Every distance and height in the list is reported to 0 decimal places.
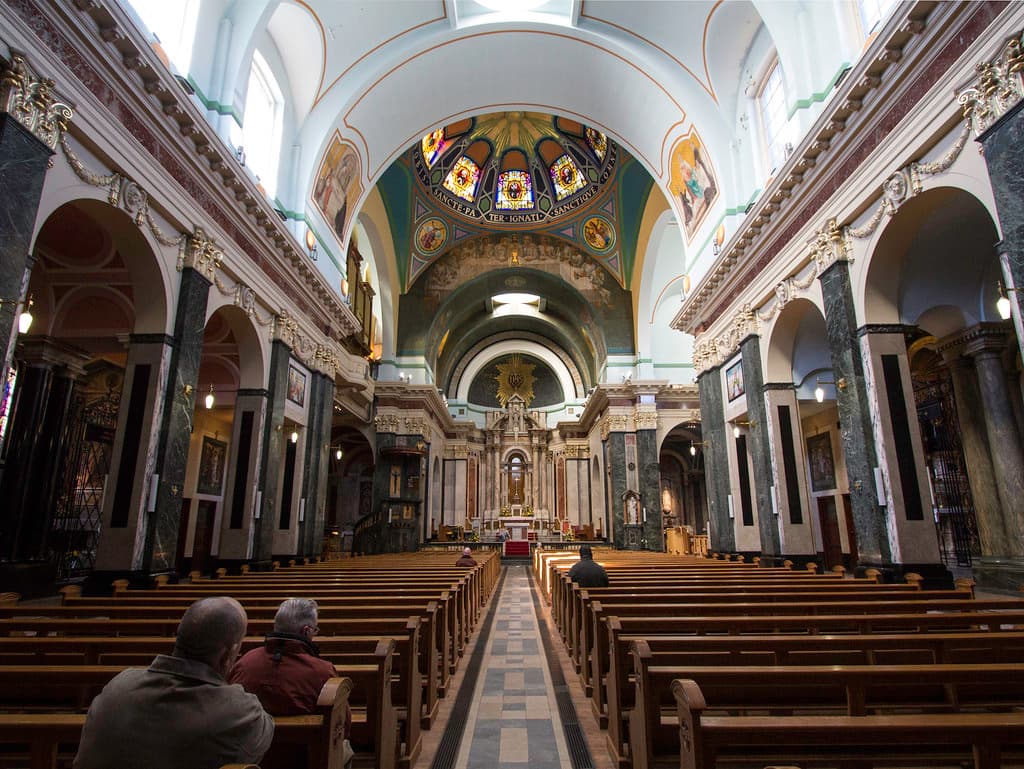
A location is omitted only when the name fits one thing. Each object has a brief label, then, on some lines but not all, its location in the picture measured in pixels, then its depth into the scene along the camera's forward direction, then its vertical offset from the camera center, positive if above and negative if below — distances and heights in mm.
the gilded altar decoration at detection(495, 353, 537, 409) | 33969 +8242
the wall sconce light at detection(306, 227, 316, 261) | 12505 +5938
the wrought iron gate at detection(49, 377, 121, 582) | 10844 +950
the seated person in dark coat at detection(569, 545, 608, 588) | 6059 -526
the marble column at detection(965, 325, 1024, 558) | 9125 +1431
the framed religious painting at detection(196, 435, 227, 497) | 14602 +1459
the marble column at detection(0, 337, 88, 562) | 9188 +1261
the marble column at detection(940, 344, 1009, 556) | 9594 +1143
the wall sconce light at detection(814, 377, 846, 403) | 8000 +2776
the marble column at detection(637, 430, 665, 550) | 20516 +1322
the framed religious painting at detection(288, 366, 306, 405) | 12336 +2937
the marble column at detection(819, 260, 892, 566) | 7445 +1330
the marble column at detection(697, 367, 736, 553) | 12633 +1343
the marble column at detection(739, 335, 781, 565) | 10383 +1282
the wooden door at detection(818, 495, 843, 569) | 15391 -246
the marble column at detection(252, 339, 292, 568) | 10617 +1282
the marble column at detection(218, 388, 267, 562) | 10297 +904
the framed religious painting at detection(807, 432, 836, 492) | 15336 +1609
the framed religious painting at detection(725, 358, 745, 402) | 11953 +2936
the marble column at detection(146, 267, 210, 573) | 7554 +1387
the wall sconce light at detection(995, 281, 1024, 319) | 5931 +2170
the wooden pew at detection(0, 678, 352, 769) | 1999 -699
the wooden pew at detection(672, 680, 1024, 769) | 1819 -653
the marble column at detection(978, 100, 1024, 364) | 5062 +2886
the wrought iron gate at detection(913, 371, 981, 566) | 11625 +1078
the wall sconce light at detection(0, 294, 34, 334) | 5598 +1930
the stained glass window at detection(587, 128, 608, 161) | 20781 +13408
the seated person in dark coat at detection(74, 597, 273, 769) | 1647 -547
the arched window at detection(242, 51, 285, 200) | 10953 +7641
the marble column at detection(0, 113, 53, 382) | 5047 +2714
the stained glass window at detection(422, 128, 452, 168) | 20594 +13244
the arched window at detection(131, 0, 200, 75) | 8086 +6986
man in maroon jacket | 2348 -603
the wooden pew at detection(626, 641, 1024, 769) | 2406 -887
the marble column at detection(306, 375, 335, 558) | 13117 +1410
